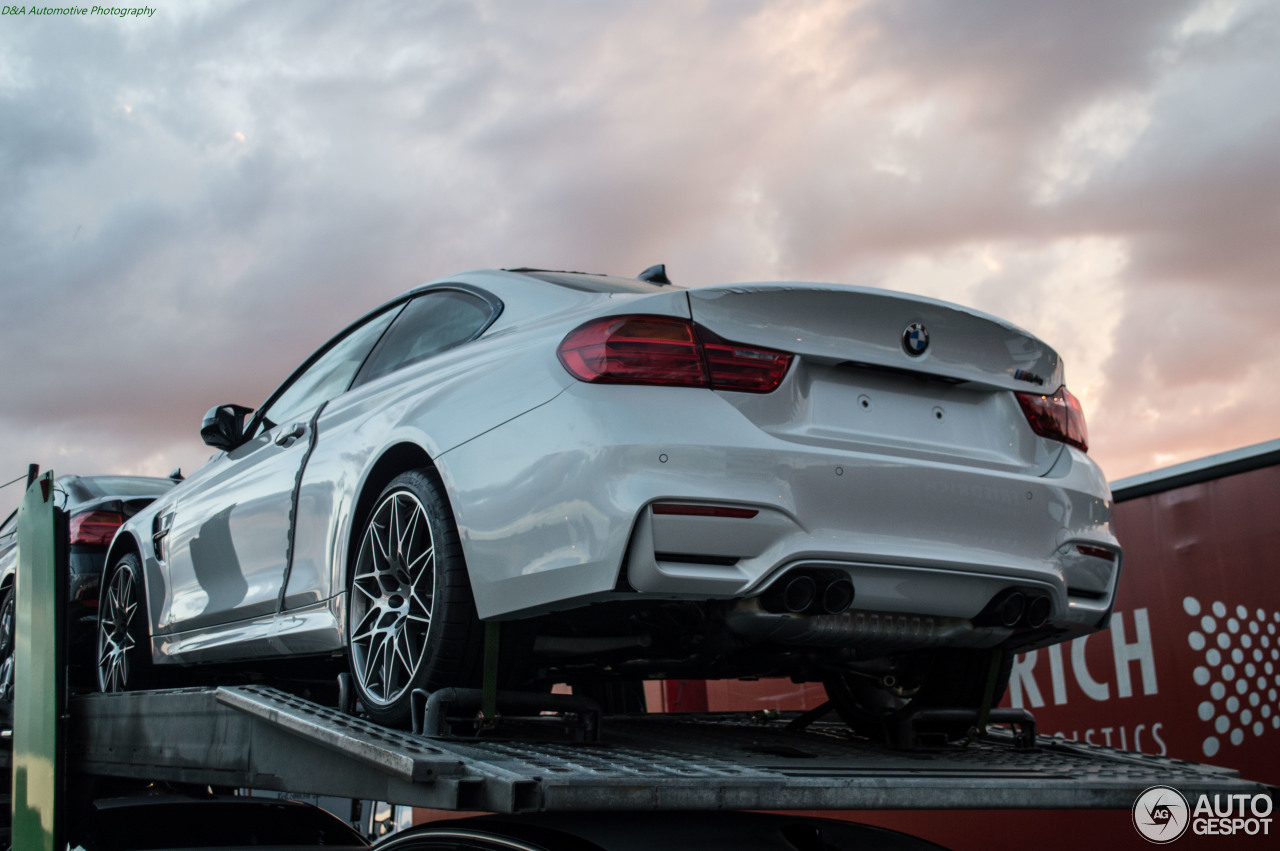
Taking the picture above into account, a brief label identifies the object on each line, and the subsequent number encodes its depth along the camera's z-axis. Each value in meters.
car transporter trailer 2.13
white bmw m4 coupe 2.65
